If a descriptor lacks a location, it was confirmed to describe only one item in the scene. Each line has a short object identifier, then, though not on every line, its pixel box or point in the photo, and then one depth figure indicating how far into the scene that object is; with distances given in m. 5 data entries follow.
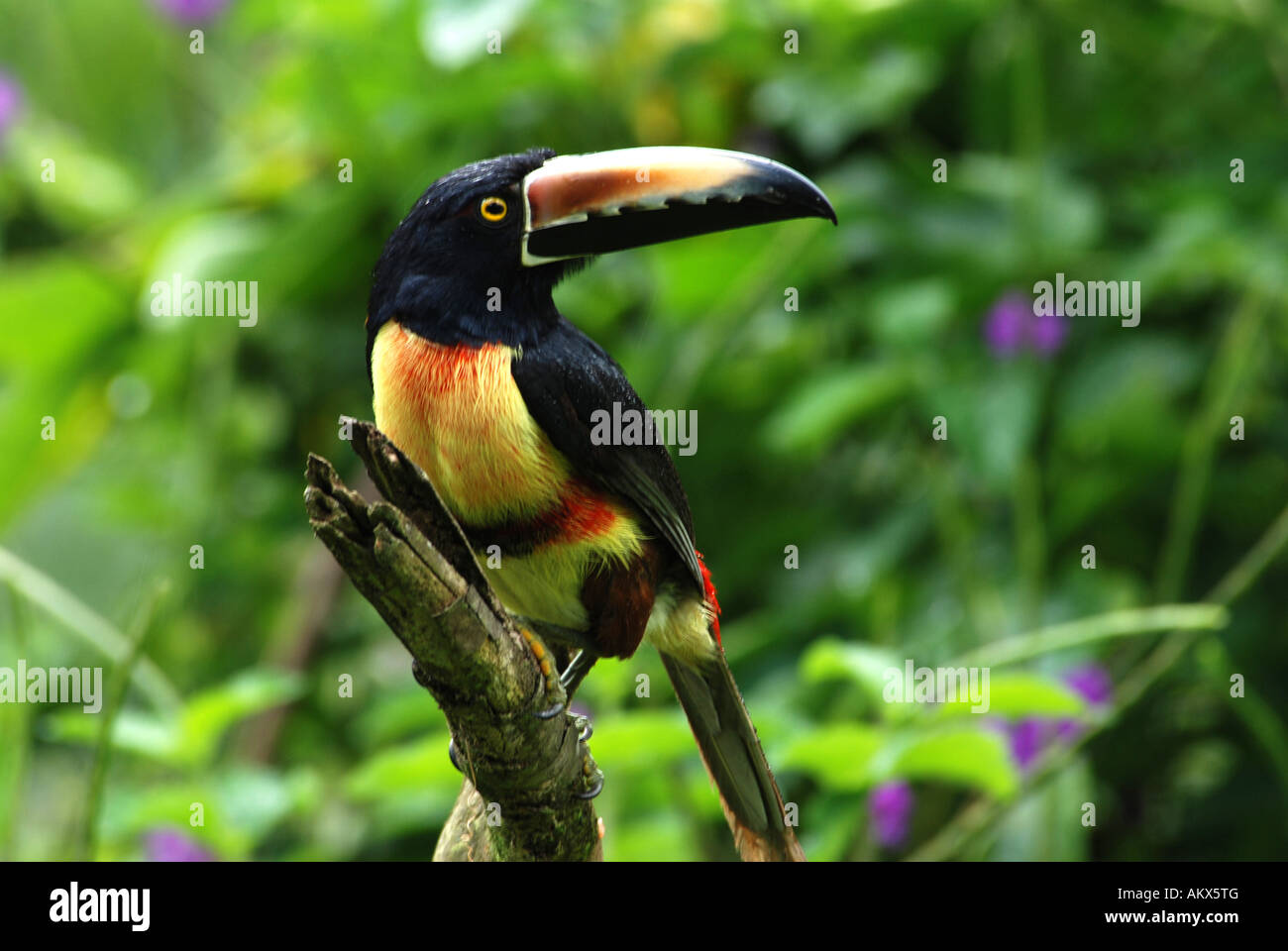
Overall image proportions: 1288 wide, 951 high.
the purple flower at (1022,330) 2.98
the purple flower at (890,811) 2.61
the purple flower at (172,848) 2.79
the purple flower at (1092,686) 2.72
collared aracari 1.73
